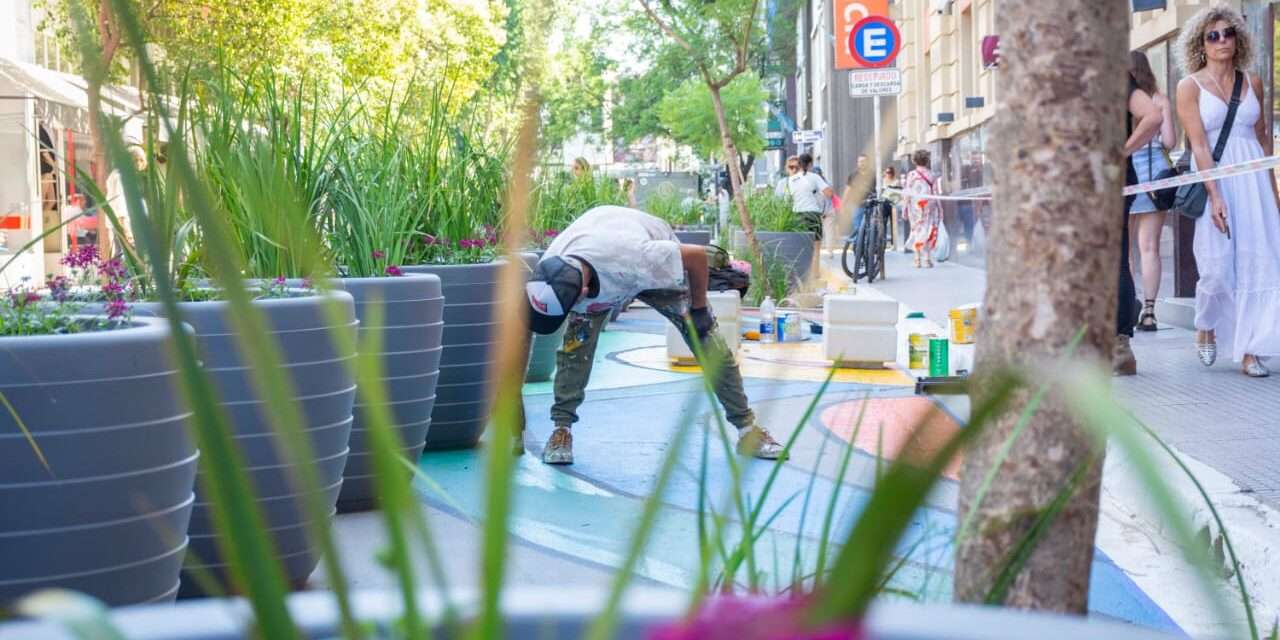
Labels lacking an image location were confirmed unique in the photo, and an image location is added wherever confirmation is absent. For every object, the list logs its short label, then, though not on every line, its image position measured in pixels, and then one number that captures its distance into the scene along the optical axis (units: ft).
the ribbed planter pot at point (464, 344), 20.42
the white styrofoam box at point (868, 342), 31.37
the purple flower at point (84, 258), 13.05
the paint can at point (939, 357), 27.45
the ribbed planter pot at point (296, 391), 12.23
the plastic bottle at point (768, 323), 36.78
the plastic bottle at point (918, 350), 30.40
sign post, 54.95
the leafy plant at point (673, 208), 58.44
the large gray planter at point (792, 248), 50.19
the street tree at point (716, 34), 45.73
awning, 70.69
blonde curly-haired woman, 24.45
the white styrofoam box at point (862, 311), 31.58
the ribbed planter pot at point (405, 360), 16.51
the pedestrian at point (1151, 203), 28.96
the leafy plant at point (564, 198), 32.58
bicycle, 61.50
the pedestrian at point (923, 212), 67.41
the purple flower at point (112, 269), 12.17
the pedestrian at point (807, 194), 56.24
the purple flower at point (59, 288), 10.75
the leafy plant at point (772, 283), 43.84
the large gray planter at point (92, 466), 8.55
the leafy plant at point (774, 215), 53.88
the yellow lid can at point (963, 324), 30.22
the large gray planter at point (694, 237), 48.24
